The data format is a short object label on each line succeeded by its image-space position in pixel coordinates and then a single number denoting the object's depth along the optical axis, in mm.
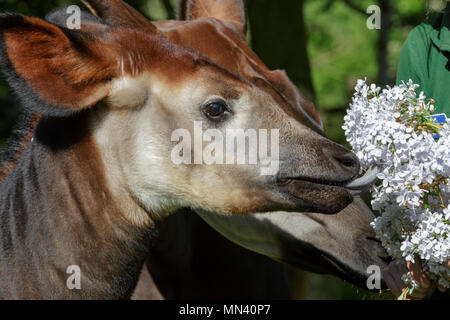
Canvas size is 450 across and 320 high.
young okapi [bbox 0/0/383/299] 2945
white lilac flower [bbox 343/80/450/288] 2762
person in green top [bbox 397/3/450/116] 3400
